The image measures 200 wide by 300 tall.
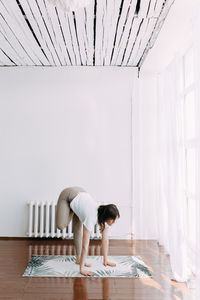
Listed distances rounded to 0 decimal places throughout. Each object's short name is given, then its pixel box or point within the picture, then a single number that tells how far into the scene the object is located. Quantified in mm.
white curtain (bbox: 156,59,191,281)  2980
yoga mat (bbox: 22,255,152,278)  3100
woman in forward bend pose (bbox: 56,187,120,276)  2988
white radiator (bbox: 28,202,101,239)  4375
